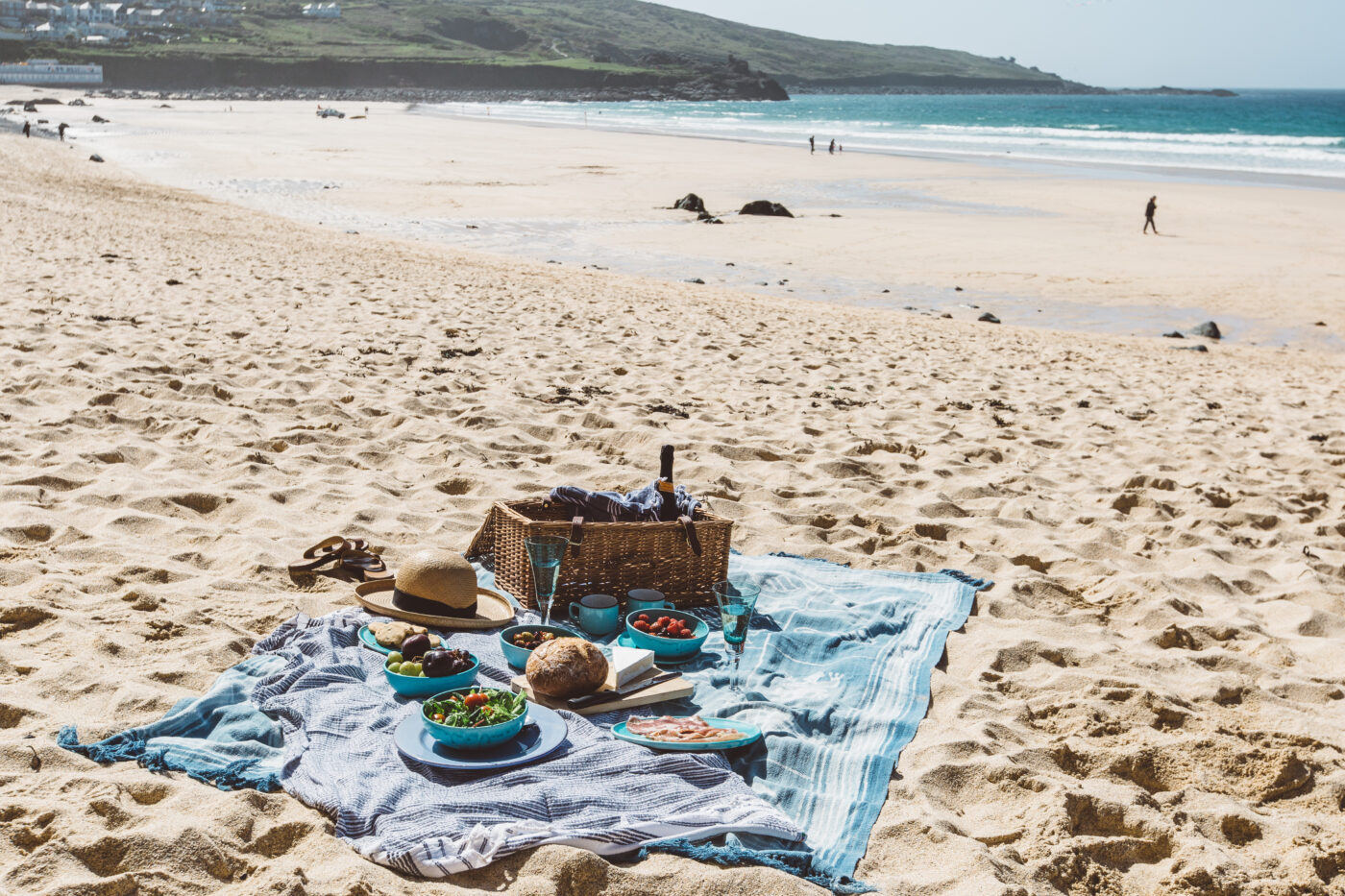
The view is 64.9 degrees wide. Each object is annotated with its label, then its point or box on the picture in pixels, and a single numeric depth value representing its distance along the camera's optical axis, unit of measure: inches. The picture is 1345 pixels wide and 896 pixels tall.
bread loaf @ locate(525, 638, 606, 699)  137.0
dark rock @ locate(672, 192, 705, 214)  954.6
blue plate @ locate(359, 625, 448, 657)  150.7
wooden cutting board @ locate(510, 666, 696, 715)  138.6
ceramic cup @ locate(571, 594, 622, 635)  162.2
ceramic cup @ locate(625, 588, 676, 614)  169.8
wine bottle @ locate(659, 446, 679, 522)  177.6
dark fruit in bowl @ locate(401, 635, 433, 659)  142.6
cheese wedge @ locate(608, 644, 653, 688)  142.8
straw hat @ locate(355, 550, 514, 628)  159.5
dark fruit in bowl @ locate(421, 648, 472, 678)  139.0
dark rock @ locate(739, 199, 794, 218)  950.4
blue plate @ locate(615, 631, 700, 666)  156.6
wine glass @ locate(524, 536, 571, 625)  158.4
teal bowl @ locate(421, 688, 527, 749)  122.8
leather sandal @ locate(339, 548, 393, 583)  178.7
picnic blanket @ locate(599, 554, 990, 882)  125.1
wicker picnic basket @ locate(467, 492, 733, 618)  170.2
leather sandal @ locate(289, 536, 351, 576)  179.8
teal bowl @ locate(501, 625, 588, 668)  148.5
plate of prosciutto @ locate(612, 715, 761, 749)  129.3
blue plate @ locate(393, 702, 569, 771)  121.5
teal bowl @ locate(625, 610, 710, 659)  155.2
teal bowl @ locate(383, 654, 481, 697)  138.3
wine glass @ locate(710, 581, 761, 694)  152.2
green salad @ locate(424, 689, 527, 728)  124.5
